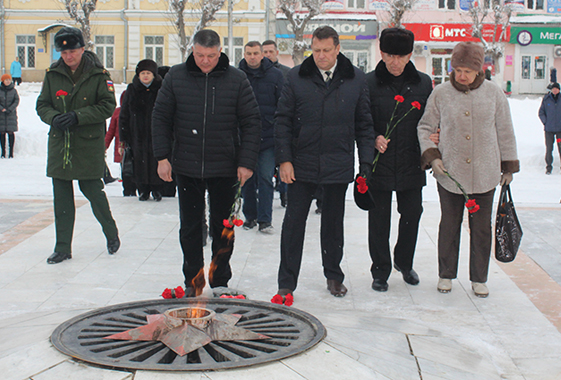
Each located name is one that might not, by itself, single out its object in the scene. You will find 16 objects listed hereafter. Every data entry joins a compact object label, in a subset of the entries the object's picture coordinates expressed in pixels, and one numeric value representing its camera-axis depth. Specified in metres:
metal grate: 2.96
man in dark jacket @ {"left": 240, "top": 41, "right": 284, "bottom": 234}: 7.34
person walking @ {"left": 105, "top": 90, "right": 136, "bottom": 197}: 9.30
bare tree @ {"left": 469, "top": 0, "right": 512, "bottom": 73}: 31.95
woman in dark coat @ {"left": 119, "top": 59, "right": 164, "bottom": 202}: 8.35
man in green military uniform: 5.64
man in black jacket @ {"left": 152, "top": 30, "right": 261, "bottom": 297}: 4.64
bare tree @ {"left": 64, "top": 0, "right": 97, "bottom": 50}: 28.31
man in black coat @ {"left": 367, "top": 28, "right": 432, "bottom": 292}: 5.05
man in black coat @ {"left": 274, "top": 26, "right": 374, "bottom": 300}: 4.72
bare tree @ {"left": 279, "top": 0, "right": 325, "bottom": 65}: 30.08
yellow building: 34.03
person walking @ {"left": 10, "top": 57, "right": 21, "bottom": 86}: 28.76
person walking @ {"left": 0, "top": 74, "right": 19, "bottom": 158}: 15.16
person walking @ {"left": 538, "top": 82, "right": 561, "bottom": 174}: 14.03
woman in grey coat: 4.85
